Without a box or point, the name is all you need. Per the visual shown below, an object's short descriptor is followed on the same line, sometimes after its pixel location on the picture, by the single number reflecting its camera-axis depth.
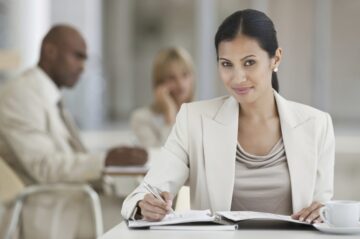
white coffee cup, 3.14
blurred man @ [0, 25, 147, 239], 5.90
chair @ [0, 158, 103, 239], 5.52
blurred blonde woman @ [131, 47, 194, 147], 8.18
